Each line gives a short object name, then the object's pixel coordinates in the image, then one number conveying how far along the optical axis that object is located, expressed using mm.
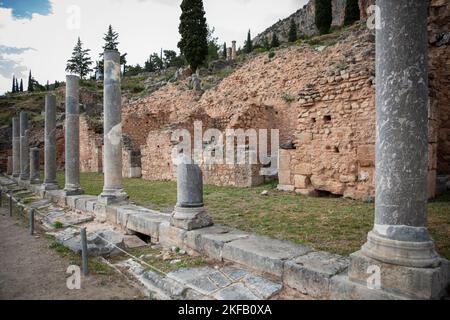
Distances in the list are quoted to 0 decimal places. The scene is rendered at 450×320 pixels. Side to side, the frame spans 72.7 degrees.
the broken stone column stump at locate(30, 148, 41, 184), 14141
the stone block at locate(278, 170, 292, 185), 9481
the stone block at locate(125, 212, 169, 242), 5641
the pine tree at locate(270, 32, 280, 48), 42150
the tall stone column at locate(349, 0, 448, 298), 2840
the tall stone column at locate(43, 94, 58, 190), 11828
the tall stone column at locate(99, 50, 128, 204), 8086
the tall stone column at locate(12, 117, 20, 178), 19750
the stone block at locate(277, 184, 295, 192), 9402
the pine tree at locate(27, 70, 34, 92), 58844
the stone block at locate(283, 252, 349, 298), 3121
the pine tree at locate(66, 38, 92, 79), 55838
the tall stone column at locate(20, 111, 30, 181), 17078
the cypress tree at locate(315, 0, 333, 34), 35156
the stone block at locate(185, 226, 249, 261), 4320
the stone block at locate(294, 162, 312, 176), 8922
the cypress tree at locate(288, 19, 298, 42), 43334
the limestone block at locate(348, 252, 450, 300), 2607
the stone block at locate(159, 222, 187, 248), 4969
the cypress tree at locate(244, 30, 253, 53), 48088
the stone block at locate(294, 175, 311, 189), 9016
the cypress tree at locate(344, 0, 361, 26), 31828
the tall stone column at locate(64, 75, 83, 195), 9984
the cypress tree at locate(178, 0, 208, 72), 31692
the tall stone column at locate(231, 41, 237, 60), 38162
